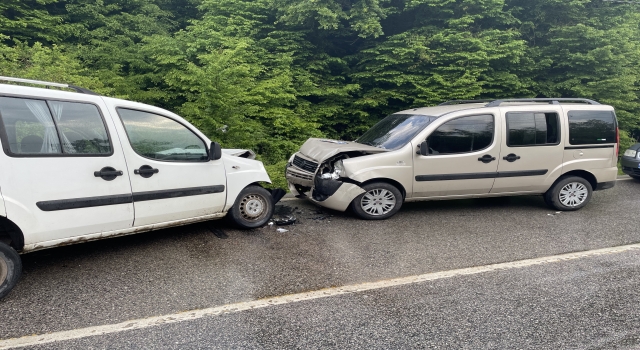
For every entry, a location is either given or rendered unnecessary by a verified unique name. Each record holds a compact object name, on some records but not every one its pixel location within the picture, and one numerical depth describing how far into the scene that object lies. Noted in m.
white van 3.53
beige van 5.97
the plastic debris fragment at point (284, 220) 5.71
